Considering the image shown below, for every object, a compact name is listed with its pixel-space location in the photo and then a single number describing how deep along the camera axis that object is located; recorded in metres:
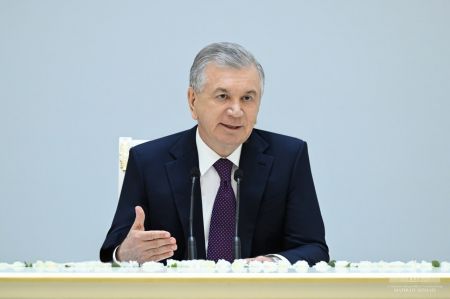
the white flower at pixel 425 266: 5.16
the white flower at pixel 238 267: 5.09
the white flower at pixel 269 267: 5.08
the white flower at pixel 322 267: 5.14
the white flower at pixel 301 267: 5.14
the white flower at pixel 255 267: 5.09
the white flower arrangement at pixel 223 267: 5.10
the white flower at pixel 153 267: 5.12
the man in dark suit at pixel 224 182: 5.76
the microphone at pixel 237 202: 5.67
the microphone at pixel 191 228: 5.64
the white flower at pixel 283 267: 5.12
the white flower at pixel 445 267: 5.18
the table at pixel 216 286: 4.96
